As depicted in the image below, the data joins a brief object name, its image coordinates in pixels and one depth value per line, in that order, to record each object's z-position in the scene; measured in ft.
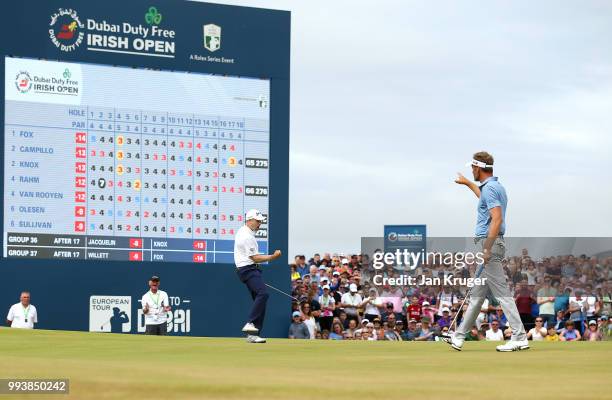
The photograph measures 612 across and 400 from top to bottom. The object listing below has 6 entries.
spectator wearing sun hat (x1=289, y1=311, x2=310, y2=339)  88.63
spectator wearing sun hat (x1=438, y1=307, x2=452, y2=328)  93.83
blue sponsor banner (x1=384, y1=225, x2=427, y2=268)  100.07
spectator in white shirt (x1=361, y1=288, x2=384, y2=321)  96.02
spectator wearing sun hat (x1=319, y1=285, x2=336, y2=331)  93.91
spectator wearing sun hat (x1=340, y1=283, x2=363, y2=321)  96.68
